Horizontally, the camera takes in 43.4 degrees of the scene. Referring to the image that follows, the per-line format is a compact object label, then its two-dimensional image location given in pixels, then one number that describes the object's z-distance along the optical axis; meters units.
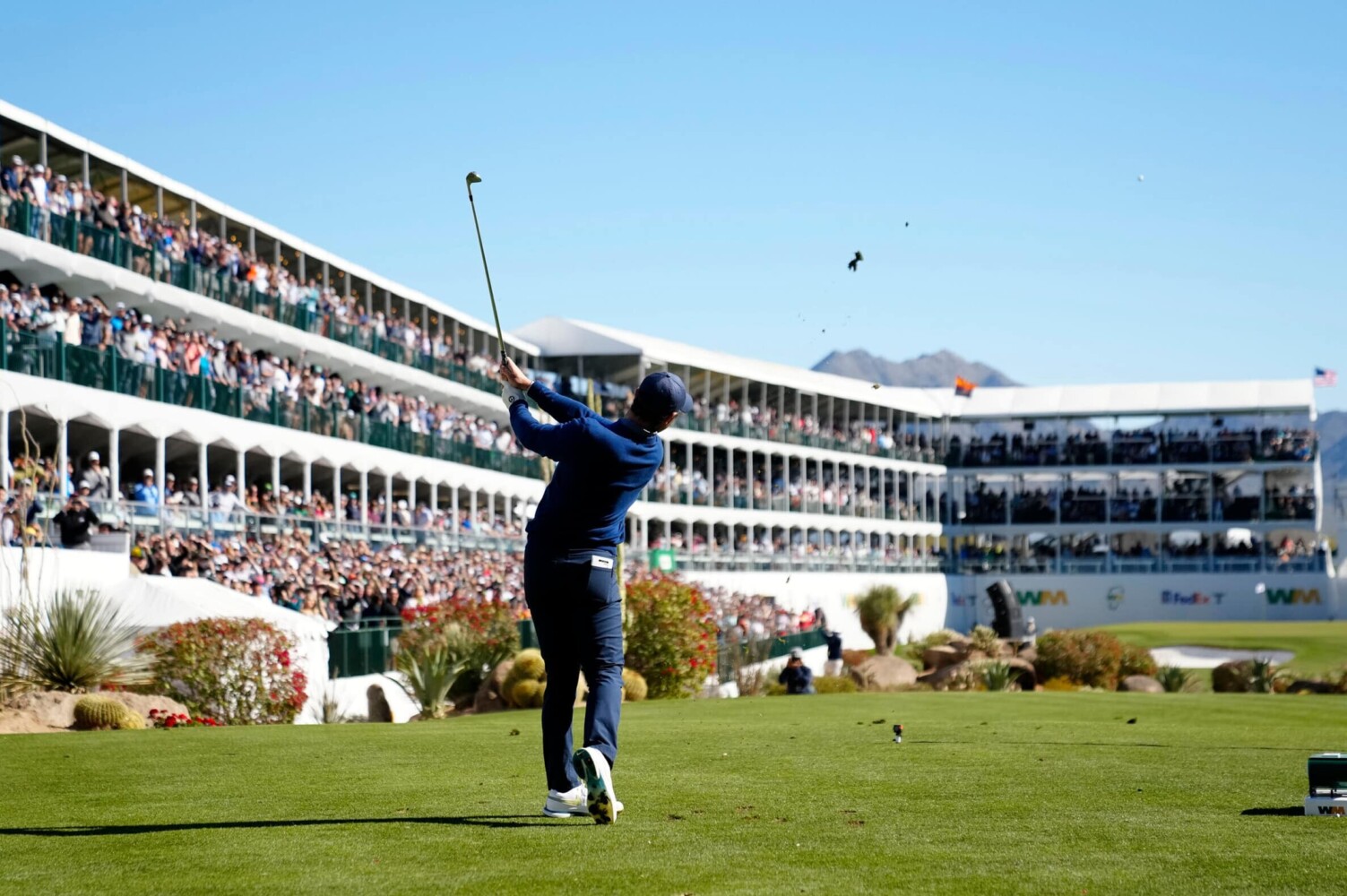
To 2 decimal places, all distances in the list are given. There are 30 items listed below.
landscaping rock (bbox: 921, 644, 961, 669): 39.16
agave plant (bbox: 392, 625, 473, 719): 23.33
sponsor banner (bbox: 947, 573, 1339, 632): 76.00
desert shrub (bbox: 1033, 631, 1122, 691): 36.25
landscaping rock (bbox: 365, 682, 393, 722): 24.95
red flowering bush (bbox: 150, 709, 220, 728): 17.70
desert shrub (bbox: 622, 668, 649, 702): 24.73
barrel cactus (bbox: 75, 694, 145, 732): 17.03
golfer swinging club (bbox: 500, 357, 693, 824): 7.61
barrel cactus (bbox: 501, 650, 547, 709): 23.20
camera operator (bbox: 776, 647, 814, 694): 27.36
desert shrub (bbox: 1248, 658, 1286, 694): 34.09
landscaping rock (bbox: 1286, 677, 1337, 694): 33.69
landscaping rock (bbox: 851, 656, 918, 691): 32.50
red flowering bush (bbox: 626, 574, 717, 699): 26.36
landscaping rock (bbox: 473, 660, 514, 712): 24.16
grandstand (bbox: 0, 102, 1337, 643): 31.38
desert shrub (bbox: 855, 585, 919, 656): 60.16
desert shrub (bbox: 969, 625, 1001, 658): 40.12
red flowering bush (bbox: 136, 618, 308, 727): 20.39
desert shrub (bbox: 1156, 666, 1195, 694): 35.16
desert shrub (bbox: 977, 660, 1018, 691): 31.44
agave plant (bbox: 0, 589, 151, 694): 18.80
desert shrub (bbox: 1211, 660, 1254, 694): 34.91
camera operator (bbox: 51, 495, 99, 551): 24.52
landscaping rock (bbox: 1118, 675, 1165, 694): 34.59
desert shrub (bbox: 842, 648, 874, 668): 36.32
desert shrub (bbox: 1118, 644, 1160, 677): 37.34
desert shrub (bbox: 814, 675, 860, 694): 30.84
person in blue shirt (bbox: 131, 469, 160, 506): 29.47
